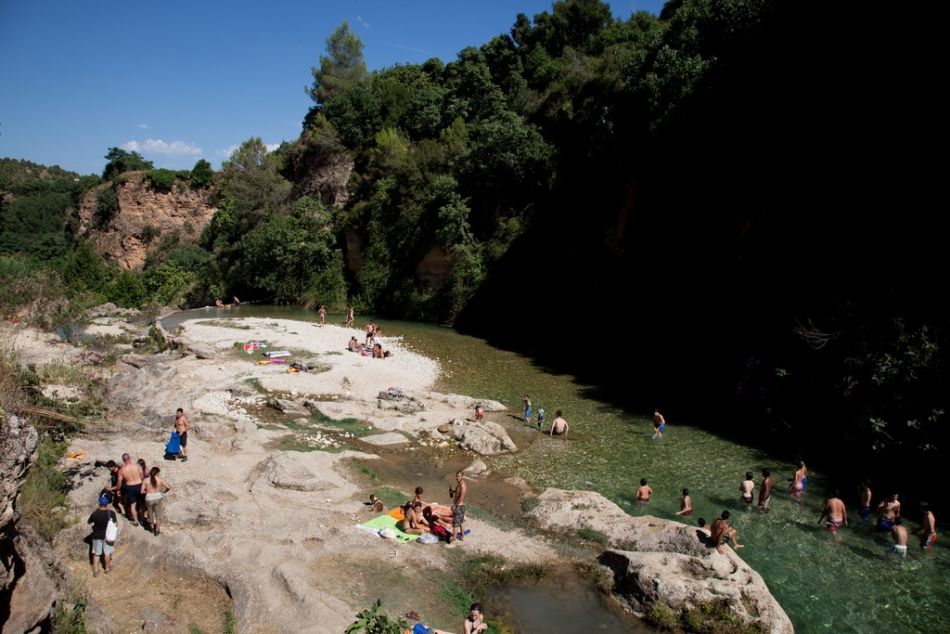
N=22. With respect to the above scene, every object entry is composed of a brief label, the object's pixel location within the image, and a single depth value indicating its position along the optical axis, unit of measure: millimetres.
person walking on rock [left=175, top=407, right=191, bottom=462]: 14766
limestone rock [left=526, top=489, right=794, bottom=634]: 9742
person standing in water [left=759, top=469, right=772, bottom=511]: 14266
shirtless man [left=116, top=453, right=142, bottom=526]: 11430
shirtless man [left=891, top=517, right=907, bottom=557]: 12312
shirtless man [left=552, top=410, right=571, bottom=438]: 19141
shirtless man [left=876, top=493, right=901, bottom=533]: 13141
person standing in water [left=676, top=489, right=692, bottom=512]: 13724
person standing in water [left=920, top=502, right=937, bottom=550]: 12508
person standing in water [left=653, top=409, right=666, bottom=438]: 19062
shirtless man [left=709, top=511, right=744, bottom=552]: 10898
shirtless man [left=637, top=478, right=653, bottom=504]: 14367
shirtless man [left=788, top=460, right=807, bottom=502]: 15000
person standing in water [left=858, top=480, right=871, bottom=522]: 13836
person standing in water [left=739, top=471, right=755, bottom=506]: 14414
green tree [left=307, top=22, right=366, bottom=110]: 65625
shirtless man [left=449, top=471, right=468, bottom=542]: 12078
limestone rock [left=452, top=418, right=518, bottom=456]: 17578
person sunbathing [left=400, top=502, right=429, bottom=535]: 12211
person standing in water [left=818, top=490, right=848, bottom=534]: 13336
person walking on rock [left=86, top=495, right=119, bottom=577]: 9875
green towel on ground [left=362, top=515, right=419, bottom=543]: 11898
